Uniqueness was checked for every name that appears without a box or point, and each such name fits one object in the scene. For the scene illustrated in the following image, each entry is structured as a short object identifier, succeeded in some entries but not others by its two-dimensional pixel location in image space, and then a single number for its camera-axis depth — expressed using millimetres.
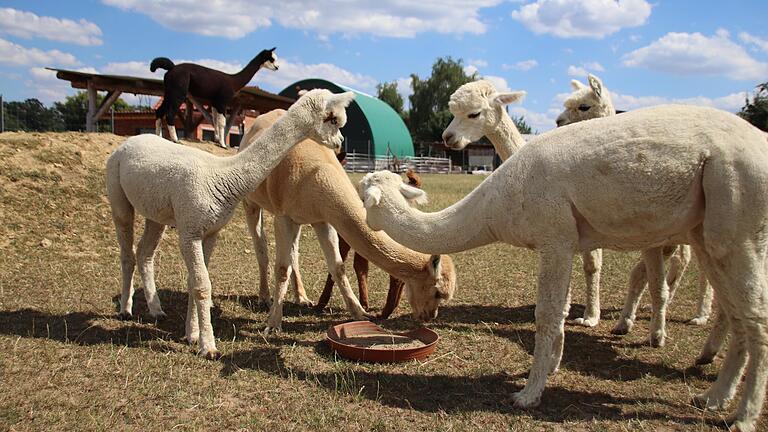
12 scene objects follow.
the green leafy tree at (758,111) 23406
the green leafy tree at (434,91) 76750
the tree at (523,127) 75062
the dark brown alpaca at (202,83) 11625
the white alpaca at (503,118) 6031
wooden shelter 14289
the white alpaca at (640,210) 3541
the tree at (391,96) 84250
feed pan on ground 4941
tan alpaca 5543
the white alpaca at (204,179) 4984
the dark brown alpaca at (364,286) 6508
